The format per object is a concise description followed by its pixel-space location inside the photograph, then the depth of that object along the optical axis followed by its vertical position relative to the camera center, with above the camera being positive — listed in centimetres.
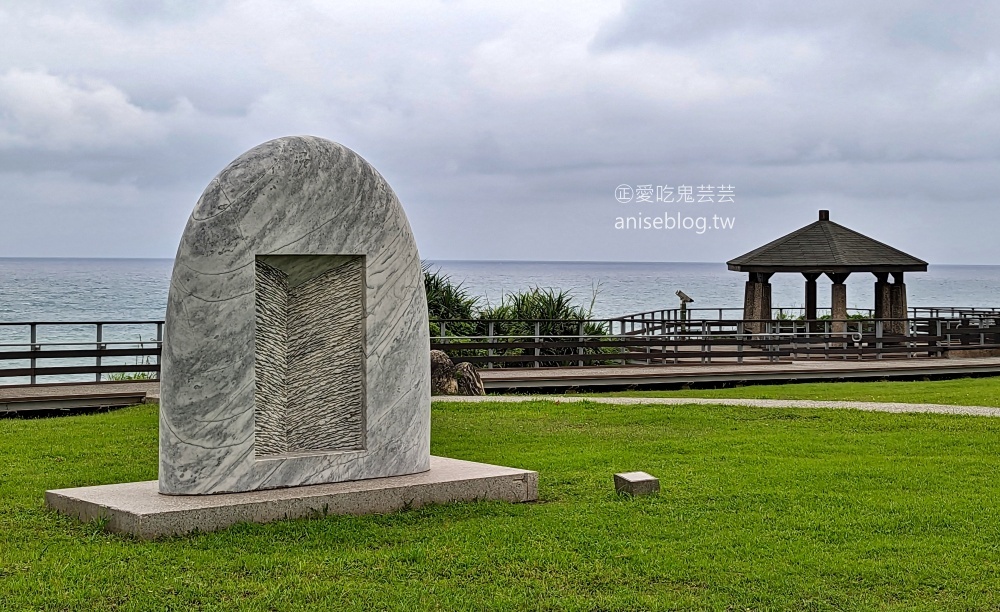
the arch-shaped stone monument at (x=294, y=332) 686 -1
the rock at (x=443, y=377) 1681 -72
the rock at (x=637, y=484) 779 -111
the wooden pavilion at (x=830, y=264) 2694 +170
